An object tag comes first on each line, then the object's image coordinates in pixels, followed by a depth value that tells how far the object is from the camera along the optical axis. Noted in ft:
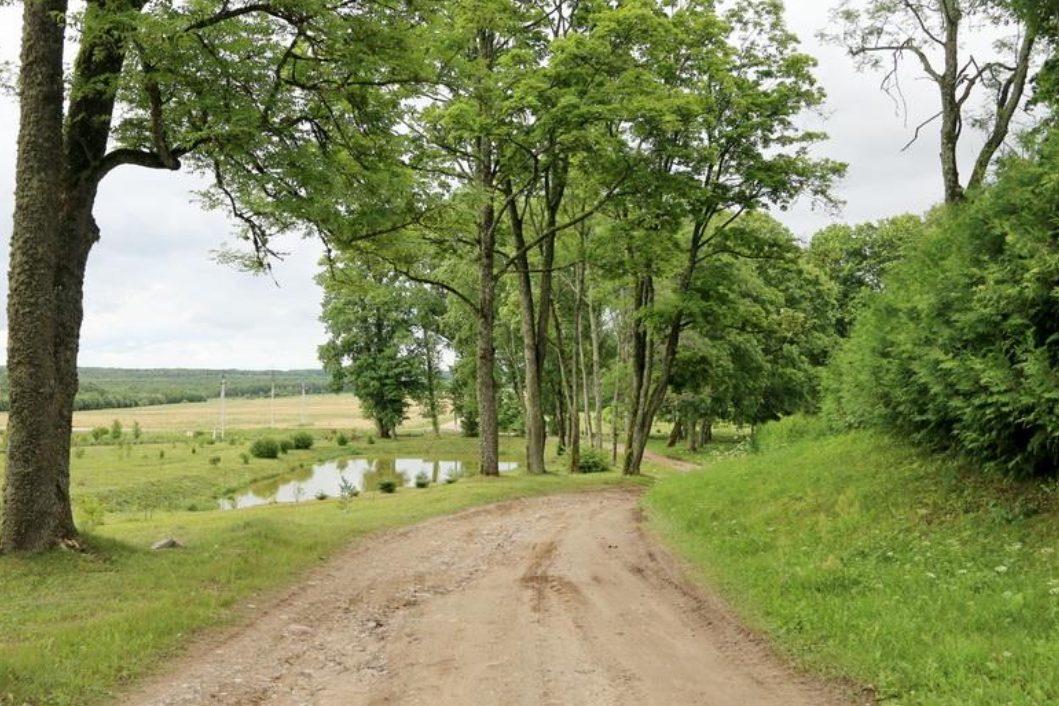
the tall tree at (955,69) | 51.80
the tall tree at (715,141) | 67.87
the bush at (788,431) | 67.52
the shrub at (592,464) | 92.48
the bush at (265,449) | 139.74
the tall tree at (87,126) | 29.48
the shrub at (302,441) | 158.92
